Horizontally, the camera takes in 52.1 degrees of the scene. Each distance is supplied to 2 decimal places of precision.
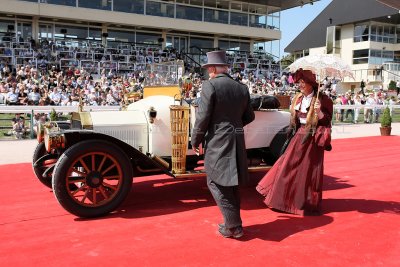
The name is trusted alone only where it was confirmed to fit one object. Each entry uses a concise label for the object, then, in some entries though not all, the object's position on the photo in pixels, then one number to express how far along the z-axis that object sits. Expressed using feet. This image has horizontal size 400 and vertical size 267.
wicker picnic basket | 16.67
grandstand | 74.90
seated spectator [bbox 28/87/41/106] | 48.24
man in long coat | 13.57
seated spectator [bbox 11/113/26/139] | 37.99
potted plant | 47.32
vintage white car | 15.20
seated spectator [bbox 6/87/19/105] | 45.90
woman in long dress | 16.43
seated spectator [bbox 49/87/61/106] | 49.70
